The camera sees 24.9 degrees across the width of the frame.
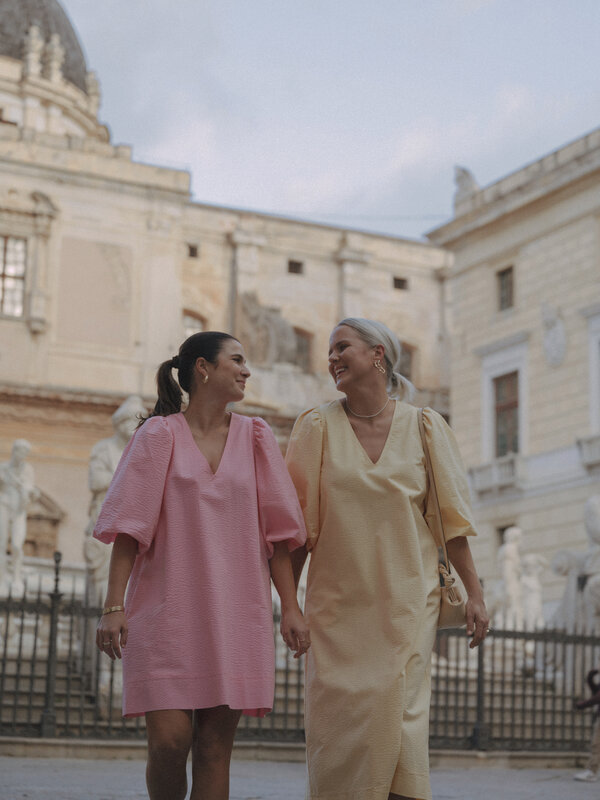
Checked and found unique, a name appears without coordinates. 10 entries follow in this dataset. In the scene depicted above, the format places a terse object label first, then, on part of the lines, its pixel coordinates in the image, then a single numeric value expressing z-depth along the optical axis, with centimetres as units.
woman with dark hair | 431
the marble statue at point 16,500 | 1503
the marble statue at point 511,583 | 2044
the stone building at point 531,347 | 3011
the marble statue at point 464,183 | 3488
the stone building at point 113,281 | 3350
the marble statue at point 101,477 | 1287
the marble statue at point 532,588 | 2042
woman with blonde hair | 445
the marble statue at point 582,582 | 1483
